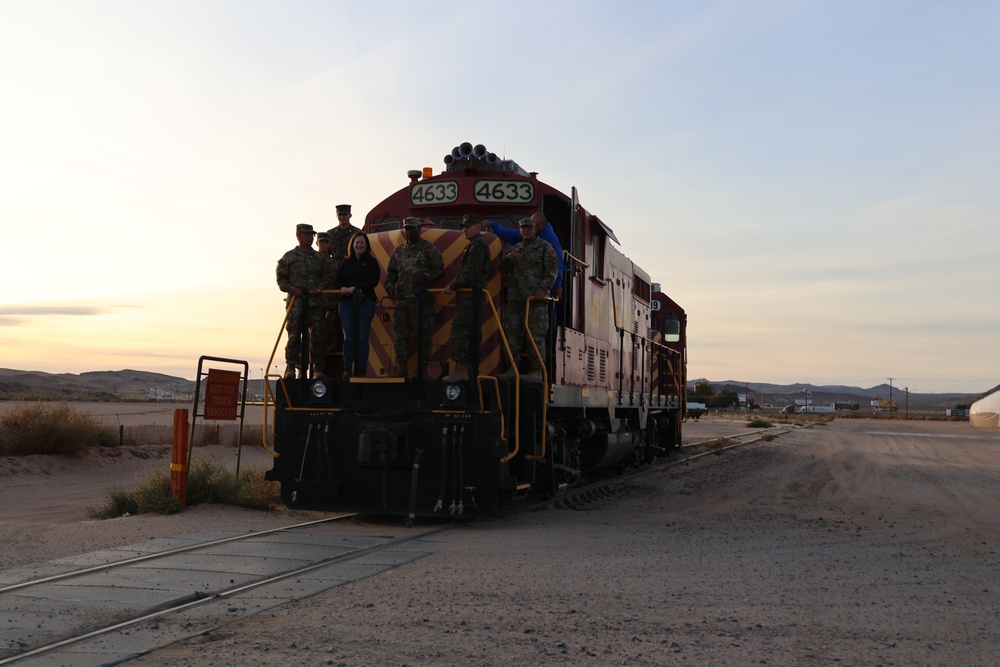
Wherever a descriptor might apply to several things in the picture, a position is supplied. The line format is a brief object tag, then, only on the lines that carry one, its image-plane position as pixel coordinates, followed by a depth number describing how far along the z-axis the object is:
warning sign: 11.52
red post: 10.83
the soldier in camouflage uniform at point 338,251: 10.42
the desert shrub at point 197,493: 10.84
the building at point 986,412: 58.06
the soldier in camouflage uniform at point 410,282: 9.53
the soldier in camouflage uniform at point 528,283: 9.59
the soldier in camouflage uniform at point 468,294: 9.46
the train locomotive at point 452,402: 9.31
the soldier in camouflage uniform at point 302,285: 10.09
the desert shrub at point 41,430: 17.81
